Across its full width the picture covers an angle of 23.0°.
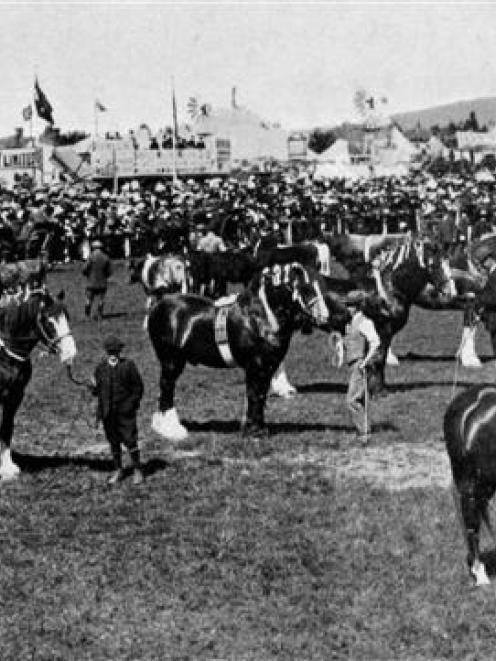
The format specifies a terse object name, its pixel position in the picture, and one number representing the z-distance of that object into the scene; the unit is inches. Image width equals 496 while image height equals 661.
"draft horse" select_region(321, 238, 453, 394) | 737.0
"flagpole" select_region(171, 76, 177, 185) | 2428.6
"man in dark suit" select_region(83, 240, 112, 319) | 1118.4
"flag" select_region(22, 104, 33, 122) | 2124.8
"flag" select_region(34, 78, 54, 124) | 1852.9
